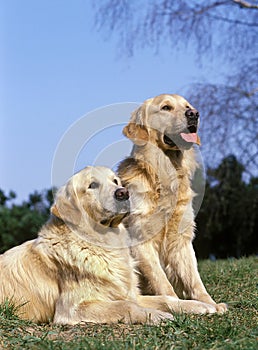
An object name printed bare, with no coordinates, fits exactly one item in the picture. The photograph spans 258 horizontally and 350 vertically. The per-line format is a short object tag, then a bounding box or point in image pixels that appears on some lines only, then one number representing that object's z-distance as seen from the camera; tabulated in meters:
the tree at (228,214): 12.92
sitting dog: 4.81
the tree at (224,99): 11.02
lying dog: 4.20
